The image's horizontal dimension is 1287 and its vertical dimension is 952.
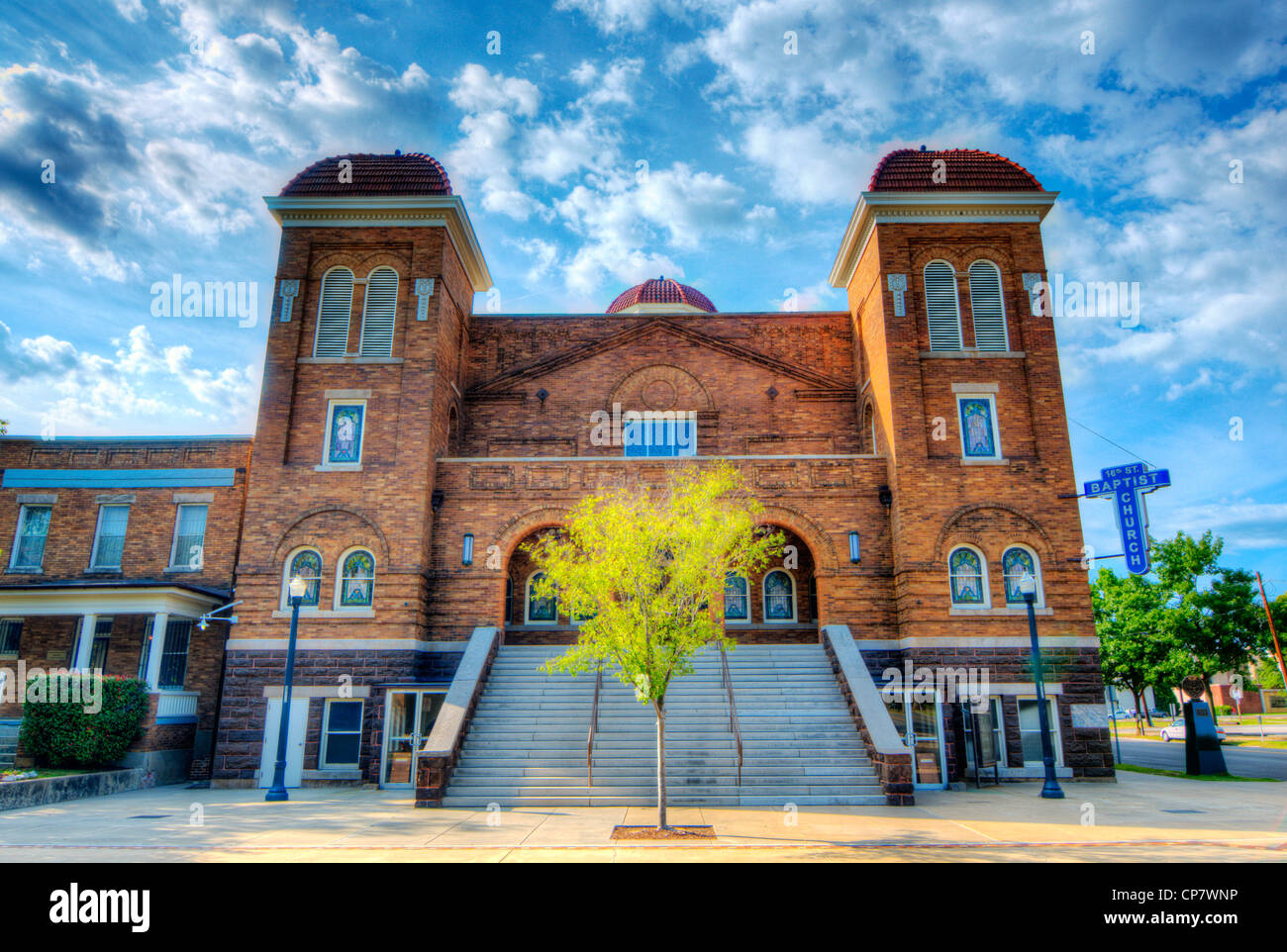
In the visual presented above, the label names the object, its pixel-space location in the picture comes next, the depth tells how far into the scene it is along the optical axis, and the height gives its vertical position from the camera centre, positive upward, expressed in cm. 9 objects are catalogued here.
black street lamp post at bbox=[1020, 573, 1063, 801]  1473 -58
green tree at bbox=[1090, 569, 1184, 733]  3130 +145
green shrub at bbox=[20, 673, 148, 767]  1672 -92
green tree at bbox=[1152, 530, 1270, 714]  3069 +242
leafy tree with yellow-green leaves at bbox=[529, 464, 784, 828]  1195 +148
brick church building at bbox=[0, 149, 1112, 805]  1761 +439
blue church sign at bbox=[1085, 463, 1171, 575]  1758 +399
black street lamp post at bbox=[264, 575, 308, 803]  1497 -65
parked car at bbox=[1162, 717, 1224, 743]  3783 -269
